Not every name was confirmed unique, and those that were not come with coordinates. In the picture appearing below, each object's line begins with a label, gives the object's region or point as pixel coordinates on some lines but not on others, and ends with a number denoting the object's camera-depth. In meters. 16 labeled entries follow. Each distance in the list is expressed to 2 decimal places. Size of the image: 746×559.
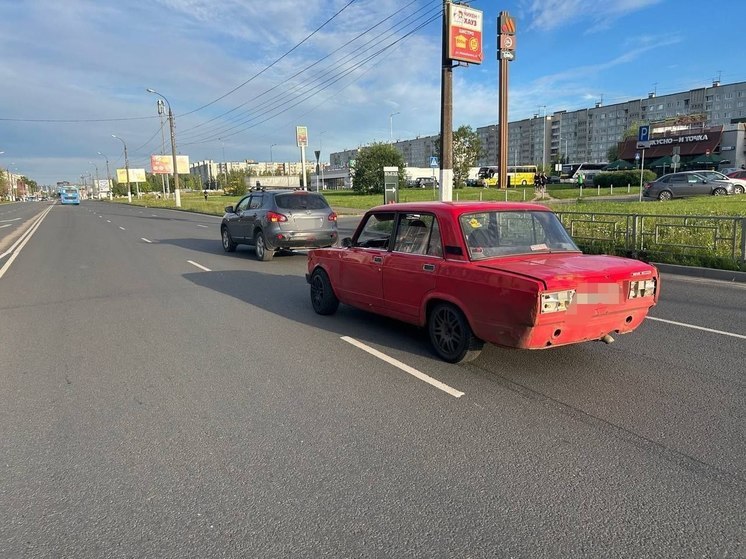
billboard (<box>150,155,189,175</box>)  81.44
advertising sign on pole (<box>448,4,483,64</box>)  15.95
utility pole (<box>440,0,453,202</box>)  16.05
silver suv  13.11
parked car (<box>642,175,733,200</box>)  29.26
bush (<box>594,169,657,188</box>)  51.50
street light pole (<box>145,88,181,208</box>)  45.32
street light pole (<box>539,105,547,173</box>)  144.62
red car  4.33
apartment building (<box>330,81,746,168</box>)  107.25
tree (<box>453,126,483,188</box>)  72.06
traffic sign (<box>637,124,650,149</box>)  21.67
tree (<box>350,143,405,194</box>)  68.75
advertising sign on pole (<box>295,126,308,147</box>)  34.22
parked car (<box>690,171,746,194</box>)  29.80
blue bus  85.27
